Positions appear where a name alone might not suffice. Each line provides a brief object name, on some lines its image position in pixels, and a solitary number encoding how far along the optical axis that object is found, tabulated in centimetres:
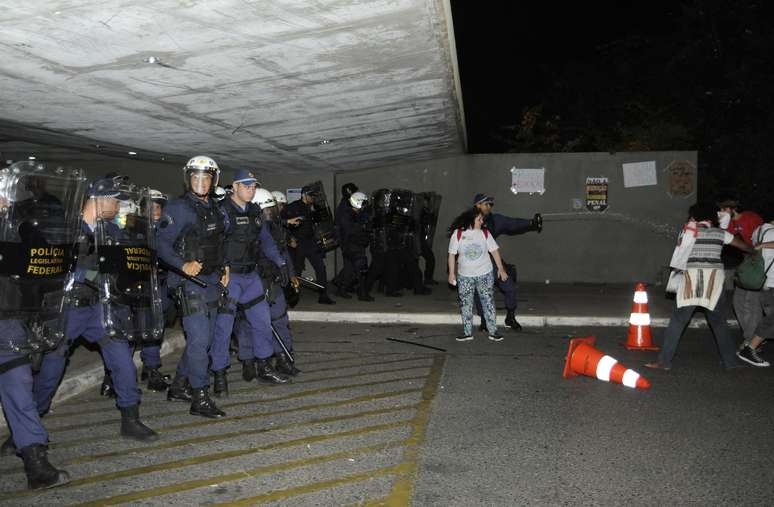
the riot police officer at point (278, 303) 712
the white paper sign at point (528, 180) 1537
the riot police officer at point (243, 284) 640
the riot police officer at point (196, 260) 591
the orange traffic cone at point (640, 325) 894
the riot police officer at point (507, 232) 976
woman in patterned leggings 901
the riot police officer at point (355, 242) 1269
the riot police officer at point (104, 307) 517
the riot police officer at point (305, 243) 1213
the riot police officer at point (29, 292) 431
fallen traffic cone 685
